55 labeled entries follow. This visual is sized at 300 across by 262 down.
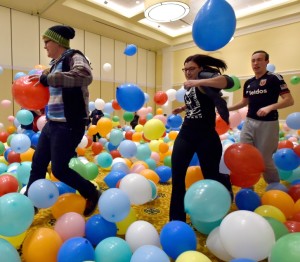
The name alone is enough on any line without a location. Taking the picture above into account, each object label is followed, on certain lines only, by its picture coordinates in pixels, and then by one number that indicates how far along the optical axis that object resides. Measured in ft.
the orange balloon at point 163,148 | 11.50
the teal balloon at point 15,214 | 4.14
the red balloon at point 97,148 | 12.90
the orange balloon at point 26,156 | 9.74
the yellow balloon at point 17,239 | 4.63
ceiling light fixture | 15.57
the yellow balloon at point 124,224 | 5.32
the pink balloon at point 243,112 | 13.05
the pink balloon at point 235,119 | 11.68
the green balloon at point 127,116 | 14.73
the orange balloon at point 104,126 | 11.30
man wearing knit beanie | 5.32
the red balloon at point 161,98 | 12.26
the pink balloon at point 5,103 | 18.85
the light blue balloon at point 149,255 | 3.65
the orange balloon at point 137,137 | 14.17
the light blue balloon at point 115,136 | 11.64
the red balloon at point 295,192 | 6.59
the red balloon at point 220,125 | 9.07
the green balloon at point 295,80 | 16.93
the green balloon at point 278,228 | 4.50
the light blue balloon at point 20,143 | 9.14
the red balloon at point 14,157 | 10.06
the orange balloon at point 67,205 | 5.82
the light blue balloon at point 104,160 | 10.05
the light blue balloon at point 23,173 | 7.52
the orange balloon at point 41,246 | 4.18
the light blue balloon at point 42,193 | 5.27
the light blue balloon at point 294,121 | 9.48
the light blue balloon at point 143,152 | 10.26
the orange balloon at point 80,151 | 12.10
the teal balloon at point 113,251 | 4.06
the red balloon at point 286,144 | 9.88
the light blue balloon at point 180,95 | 11.79
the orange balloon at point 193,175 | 6.35
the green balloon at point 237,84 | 9.81
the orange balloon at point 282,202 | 5.74
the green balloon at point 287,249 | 3.31
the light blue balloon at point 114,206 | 4.83
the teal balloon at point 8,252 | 3.60
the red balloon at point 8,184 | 6.14
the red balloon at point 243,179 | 6.01
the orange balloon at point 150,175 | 7.70
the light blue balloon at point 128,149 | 9.91
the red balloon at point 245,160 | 5.85
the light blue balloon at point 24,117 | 11.76
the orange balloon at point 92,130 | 12.75
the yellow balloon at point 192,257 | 3.64
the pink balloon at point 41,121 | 11.21
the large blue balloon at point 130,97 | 7.13
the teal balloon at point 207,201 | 4.38
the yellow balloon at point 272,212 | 5.17
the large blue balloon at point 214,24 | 5.83
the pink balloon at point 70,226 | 4.81
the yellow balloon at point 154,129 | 9.76
